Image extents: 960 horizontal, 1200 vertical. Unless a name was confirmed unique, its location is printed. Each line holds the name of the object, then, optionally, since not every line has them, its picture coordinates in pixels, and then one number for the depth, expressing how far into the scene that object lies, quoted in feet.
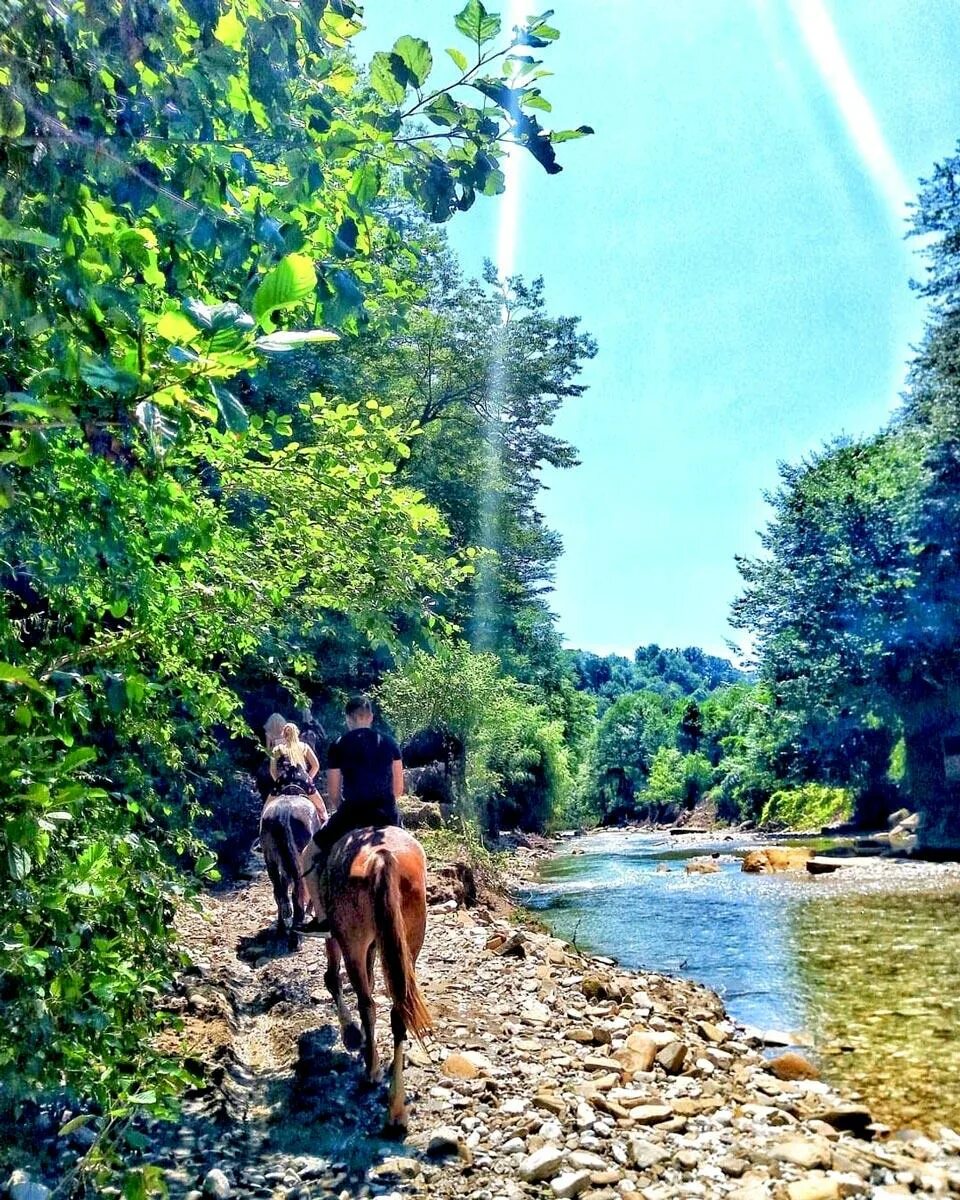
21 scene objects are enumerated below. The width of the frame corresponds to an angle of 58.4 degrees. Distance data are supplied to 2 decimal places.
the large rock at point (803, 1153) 14.83
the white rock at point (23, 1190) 9.53
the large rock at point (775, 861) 76.02
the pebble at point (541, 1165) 13.74
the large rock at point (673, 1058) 19.46
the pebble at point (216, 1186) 12.65
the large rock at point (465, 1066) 18.43
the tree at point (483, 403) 81.97
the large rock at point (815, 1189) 13.37
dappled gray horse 32.19
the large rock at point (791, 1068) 20.95
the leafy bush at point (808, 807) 143.95
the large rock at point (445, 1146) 14.73
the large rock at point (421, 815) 66.18
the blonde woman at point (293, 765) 33.58
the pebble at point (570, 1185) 13.21
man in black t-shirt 20.03
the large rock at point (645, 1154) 14.43
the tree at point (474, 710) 84.23
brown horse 16.83
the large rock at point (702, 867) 79.15
